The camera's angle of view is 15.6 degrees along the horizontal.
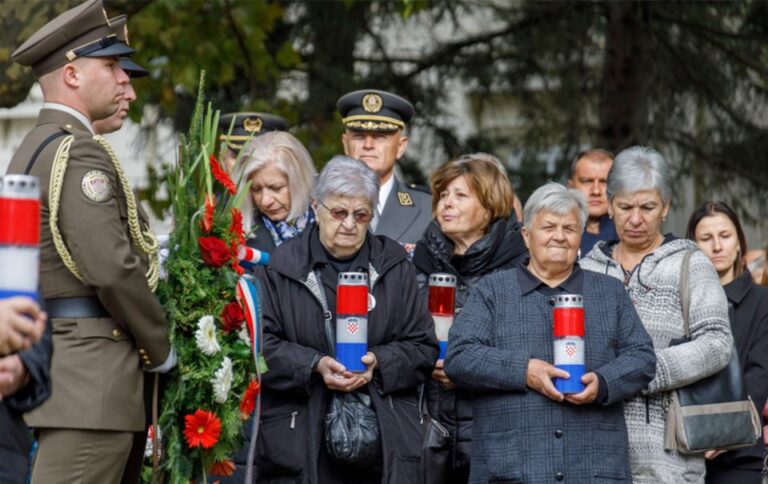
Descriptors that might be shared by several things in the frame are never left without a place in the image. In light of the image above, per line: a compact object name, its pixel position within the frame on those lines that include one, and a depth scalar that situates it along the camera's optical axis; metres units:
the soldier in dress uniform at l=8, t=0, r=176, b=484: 10.10
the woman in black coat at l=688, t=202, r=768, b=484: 12.86
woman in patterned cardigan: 12.01
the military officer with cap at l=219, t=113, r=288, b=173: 15.35
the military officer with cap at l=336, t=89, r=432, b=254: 14.33
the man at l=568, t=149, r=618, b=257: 15.56
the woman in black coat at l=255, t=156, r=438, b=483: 11.82
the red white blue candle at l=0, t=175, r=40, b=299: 6.46
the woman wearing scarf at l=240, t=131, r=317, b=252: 13.64
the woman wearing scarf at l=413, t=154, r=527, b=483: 12.68
